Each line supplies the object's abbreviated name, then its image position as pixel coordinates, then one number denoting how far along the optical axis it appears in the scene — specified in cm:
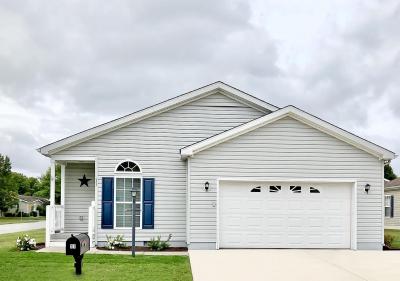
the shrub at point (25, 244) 1744
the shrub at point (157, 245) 1794
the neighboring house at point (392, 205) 3550
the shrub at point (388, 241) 1970
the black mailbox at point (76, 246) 884
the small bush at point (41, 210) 8061
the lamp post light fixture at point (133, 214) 1573
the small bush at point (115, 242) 1797
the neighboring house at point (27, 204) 7856
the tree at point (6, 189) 6838
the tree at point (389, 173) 6253
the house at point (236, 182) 1777
